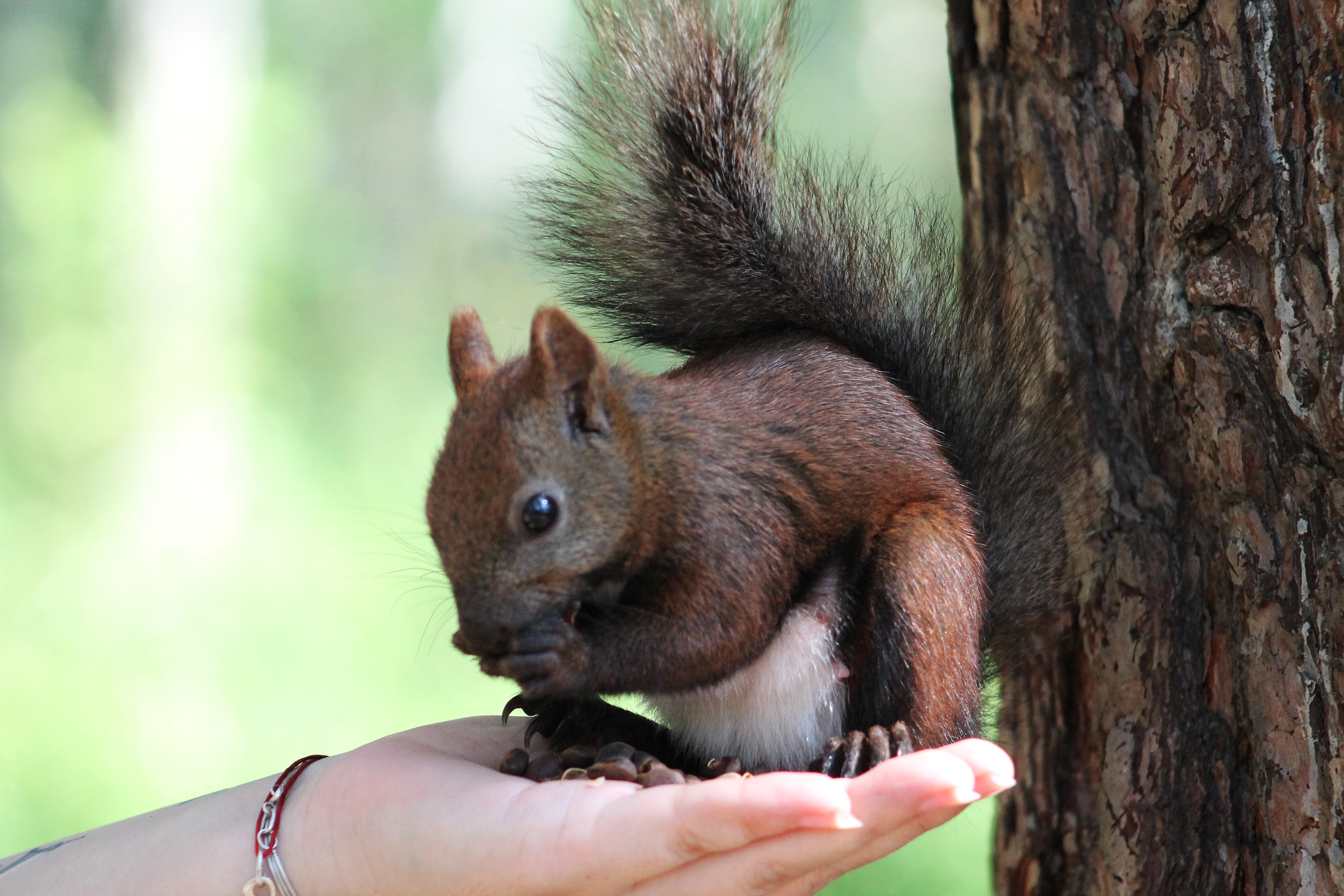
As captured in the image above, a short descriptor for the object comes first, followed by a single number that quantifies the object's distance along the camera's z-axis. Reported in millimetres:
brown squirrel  2010
